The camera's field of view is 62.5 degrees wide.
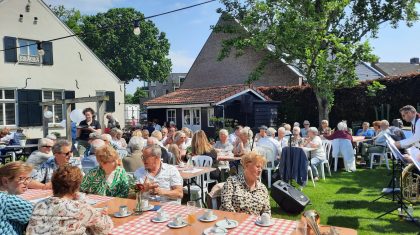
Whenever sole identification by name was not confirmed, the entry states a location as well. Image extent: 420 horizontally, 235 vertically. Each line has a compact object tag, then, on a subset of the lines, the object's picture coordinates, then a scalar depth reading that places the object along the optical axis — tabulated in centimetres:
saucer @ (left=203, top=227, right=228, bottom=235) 248
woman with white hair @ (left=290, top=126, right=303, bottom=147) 849
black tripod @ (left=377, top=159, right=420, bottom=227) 496
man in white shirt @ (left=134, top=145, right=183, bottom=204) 385
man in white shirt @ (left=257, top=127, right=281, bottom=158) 760
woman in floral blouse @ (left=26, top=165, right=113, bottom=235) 225
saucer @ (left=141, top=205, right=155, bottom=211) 312
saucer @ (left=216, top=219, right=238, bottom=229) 261
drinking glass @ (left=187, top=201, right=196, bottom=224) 305
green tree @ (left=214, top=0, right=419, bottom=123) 1431
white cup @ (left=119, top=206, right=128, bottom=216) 300
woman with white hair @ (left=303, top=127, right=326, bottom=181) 806
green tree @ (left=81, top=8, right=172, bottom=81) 3653
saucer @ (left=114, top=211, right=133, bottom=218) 298
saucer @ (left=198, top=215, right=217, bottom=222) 278
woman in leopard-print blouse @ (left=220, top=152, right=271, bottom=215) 339
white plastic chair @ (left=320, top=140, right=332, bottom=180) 936
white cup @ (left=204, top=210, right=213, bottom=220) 280
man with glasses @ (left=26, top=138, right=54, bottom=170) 507
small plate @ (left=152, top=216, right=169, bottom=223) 281
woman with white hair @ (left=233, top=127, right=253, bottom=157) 726
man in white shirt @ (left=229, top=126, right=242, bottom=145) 918
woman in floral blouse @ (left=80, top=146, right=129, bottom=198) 386
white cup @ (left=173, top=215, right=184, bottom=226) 270
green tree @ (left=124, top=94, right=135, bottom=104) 5103
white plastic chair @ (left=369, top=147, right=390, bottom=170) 939
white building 1595
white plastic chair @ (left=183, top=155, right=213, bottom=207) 583
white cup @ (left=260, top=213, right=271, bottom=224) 267
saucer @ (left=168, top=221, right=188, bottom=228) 267
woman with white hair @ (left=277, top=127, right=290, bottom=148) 863
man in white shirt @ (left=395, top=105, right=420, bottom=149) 544
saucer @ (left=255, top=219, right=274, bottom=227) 265
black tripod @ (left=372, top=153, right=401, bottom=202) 580
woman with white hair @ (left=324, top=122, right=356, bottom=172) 897
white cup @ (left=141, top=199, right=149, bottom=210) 312
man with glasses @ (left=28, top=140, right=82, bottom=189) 448
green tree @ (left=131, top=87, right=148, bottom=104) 4934
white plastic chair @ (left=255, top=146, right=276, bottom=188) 750
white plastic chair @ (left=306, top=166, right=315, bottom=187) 755
